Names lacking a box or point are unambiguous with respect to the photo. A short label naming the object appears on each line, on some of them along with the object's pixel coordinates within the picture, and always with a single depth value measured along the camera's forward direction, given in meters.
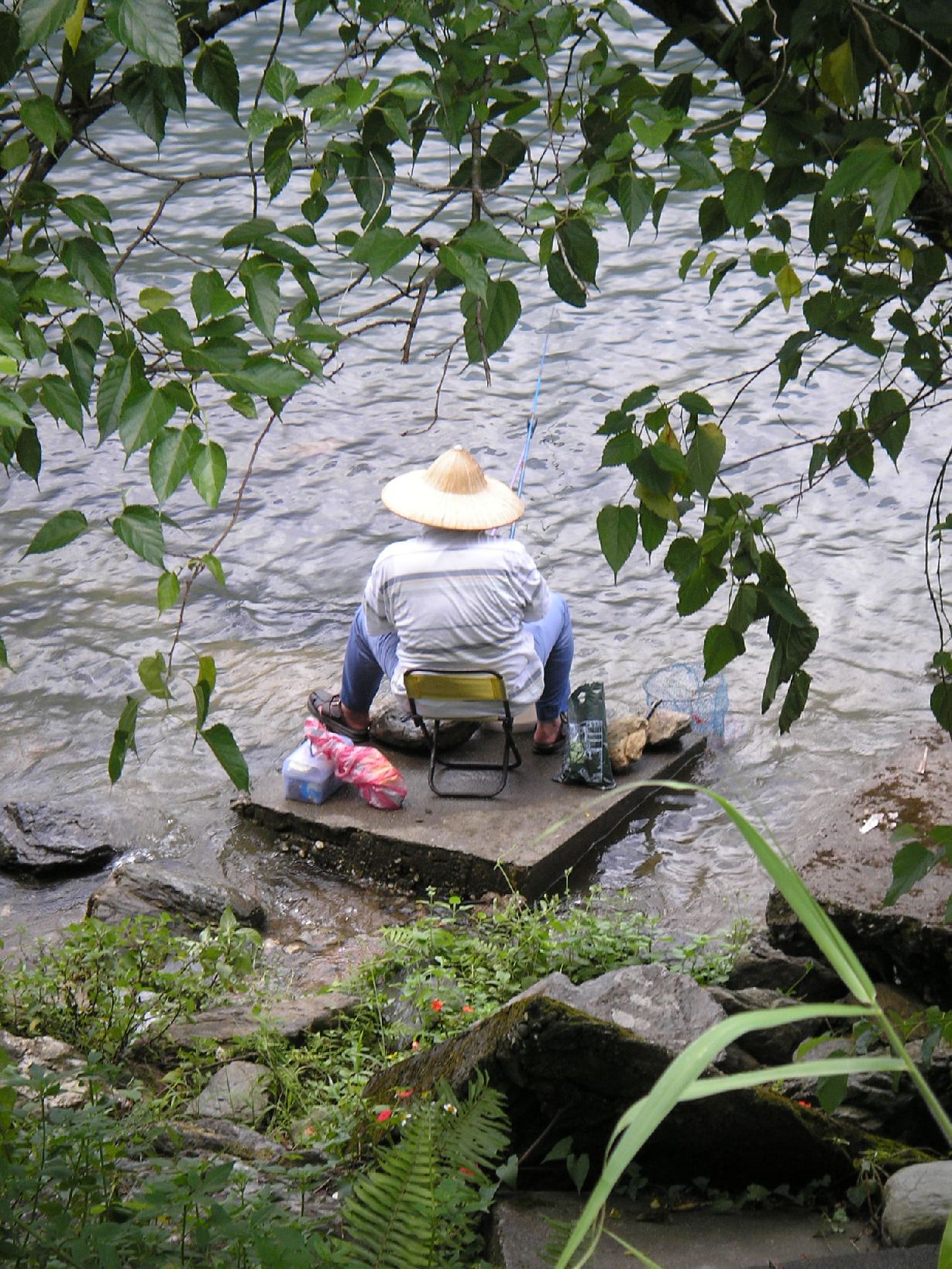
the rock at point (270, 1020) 7.37
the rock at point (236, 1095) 6.62
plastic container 10.49
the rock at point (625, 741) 10.95
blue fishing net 11.91
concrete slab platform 9.73
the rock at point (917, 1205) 4.35
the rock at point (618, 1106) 4.91
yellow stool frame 10.01
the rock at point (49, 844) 10.37
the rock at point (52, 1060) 5.81
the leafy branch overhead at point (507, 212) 3.37
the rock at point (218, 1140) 5.51
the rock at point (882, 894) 7.09
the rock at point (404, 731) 11.16
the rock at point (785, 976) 7.30
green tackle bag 10.49
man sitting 9.92
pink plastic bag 10.35
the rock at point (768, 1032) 6.00
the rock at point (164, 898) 9.03
